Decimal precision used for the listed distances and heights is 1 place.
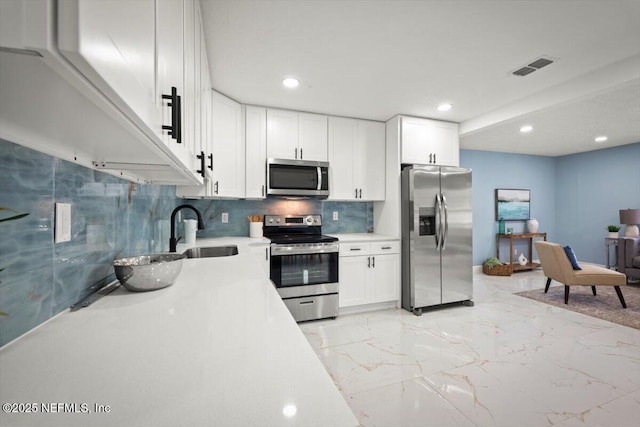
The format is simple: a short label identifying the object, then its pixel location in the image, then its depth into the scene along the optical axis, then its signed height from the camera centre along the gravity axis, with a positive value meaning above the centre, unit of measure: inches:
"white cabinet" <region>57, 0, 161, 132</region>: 11.9 +9.1
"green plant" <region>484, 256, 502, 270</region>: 199.9 -33.3
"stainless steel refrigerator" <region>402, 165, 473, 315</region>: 128.0 -9.1
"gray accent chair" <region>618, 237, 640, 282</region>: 170.5 -24.9
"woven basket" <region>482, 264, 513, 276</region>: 196.4 -38.2
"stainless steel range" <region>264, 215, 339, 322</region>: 115.1 -24.3
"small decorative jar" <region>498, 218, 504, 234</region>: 213.3 -7.8
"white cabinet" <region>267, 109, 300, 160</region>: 125.6 +37.1
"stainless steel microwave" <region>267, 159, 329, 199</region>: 123.6 +17.2
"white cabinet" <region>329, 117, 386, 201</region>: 136.2 +28.4
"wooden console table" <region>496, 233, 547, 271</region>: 203.9 -22.9
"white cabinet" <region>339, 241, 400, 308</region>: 126.0 -26.1
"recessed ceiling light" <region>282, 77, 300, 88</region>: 100.4 +48.9
